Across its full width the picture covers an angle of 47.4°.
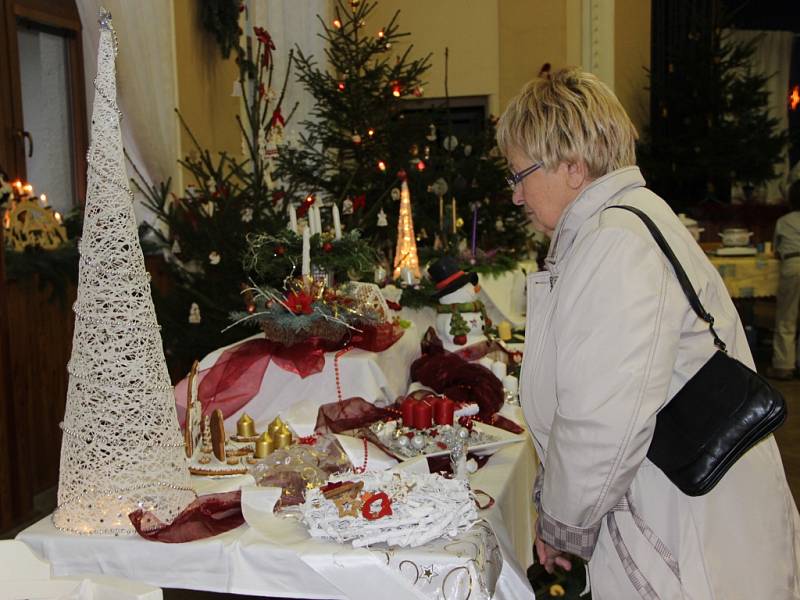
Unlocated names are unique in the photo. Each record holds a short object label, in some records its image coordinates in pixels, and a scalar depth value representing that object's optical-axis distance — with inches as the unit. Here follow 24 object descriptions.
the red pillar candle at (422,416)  94.3
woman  53.6
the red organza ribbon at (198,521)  70.7
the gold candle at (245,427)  96.5
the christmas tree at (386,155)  243.9
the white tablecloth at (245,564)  66.6
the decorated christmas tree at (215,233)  171.3
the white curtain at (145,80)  193.0
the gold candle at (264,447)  90.2
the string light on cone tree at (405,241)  179.5
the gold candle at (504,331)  171.8
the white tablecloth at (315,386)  109.4
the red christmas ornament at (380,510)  69.0
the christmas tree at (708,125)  360.2
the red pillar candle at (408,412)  94.9
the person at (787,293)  273.0
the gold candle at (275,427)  92.8
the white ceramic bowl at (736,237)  303.7
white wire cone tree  69.9
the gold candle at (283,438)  91.9
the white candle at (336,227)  127.5
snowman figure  140.8
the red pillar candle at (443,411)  96.3
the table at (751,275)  289.7
